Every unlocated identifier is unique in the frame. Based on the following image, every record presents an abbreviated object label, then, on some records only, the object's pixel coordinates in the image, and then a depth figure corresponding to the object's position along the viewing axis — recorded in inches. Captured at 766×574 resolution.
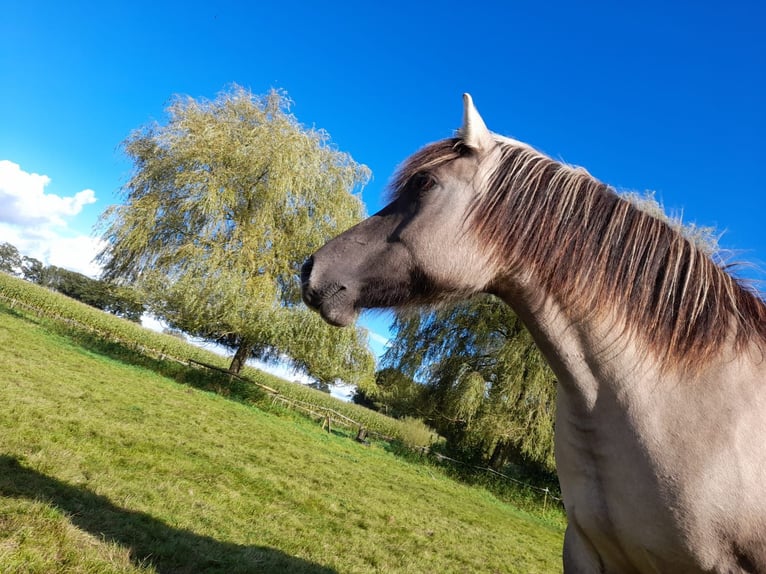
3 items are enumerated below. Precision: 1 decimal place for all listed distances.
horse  59.1
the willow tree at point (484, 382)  639.8
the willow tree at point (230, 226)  613.0
